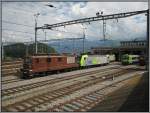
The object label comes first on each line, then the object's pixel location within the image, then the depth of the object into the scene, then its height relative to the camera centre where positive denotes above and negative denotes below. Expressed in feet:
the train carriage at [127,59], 186.55 -1.08
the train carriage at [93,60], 148.00 -1.53
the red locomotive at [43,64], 101.40 -2.81
